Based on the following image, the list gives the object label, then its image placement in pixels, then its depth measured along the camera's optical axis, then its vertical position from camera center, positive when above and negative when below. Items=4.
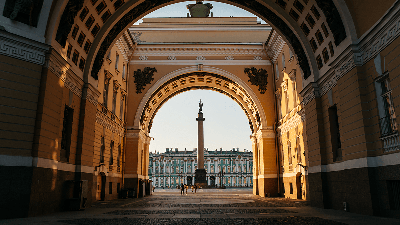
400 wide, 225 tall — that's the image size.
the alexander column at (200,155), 55.97 +3.77
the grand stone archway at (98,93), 11.55 +3.91
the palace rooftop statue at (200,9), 43.56 +23.51
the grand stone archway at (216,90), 30.88 +7.15
